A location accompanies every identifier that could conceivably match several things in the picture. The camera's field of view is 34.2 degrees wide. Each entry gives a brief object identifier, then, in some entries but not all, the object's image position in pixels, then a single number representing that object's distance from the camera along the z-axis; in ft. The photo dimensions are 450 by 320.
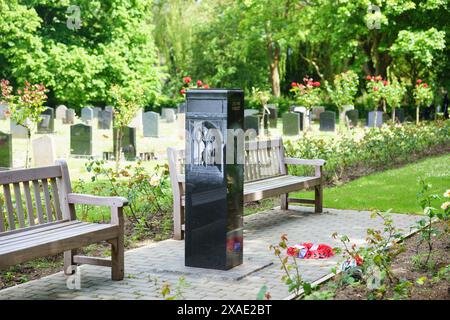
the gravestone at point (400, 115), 98.58
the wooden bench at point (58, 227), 18.78
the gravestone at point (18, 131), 77.20
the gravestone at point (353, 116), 94.20
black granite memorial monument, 22.11
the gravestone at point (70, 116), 101.04
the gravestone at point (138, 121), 86.99
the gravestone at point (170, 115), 108.58
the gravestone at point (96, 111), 100.95
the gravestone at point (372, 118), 94.73
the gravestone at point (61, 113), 105.04
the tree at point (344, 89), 74.23
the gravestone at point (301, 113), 93.10
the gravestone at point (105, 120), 93.91
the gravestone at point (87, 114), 100.86
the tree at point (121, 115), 51.98
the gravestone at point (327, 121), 91.01
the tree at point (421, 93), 84.79
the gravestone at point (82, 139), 60.39
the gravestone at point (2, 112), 101.42
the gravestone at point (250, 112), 87.80
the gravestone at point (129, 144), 57.31
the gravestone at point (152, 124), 79.97
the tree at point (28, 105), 48.83
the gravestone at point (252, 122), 77.15
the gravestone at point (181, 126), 78.88
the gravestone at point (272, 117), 100.99
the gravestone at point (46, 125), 85.51
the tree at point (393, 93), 79.05
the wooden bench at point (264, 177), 27.76
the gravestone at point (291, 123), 84.79
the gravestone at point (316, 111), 108.79
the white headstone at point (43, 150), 46.29
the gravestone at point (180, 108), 107.76
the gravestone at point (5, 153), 50.46
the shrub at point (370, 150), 43.24
